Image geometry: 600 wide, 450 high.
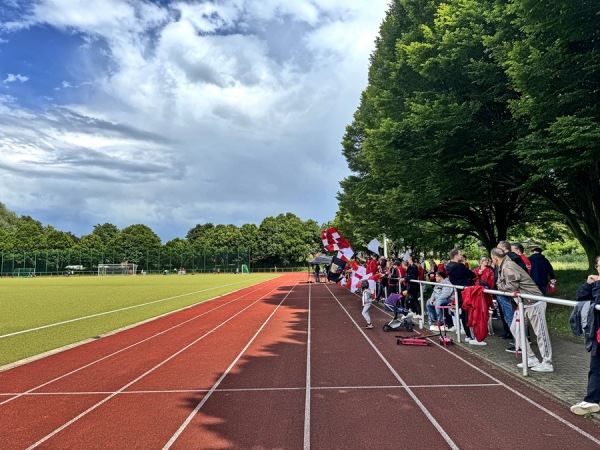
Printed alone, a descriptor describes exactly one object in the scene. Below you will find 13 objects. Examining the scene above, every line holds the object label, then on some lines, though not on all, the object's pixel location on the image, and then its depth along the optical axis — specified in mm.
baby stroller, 10109
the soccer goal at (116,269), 78438
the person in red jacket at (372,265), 14102
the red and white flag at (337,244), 10531
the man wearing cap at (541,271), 8141
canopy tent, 33688
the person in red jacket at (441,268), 9779
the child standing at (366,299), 10398
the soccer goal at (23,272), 77375
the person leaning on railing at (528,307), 5949
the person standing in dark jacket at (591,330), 4176
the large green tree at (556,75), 9906
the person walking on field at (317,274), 35097
